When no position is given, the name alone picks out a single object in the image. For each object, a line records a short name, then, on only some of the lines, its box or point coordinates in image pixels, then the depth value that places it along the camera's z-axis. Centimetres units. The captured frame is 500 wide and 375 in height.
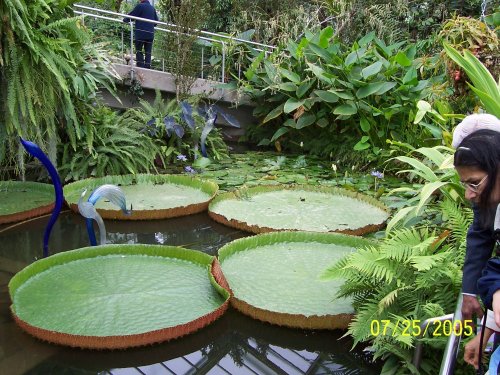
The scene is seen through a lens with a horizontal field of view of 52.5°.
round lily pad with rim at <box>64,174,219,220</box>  402
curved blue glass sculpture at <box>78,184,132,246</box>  306
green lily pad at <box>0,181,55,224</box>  389
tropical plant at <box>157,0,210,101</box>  646
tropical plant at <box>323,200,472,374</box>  204
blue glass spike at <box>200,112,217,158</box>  595
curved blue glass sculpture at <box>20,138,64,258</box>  320
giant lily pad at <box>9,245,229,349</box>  234
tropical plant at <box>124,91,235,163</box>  581
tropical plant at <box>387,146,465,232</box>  282
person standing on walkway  737
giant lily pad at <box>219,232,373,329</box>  253
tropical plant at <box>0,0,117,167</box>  345
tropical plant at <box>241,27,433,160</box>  573
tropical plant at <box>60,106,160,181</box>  470
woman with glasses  137
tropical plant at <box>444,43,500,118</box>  285
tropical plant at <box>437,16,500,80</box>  422
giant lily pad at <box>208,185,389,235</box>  383
